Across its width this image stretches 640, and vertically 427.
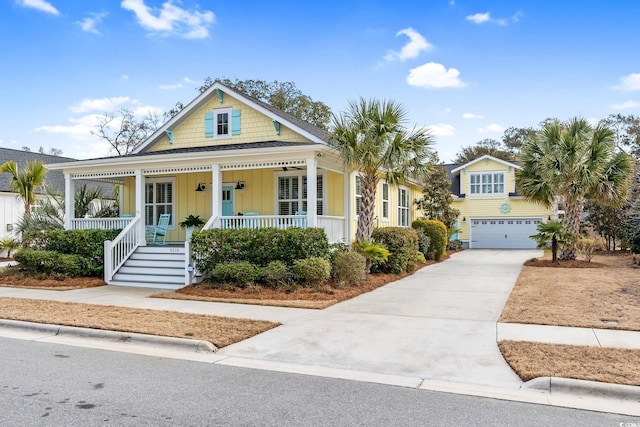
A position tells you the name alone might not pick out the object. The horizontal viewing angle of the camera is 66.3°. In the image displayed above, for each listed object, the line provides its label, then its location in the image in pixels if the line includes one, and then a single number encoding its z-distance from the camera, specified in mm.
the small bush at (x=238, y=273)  12258
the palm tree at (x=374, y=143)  13570
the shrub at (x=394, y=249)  15766
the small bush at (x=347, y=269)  12891
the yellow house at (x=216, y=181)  14203
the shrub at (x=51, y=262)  14445
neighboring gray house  24562
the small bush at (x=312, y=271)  12109
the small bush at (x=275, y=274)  12203
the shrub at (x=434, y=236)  22347
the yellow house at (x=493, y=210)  31141
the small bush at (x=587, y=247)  19269
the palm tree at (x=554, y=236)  18375
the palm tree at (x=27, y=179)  21516
